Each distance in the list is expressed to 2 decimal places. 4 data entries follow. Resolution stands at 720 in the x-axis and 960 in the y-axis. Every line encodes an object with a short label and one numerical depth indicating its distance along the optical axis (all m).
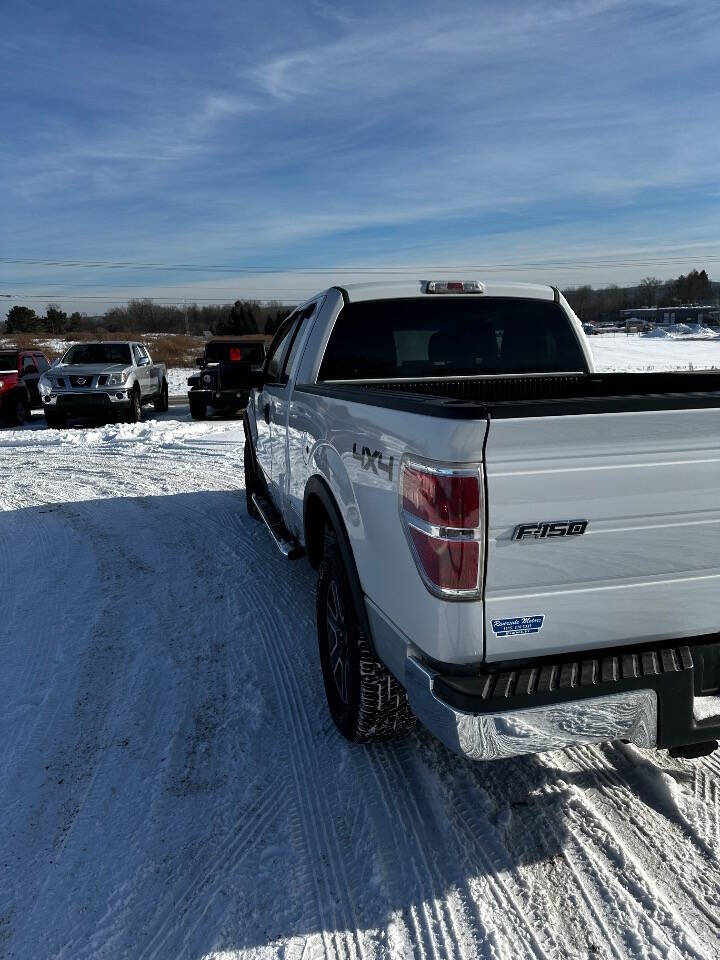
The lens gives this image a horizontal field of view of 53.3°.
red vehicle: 16.47
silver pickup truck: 14.91
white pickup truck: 2.11
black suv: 15.91
